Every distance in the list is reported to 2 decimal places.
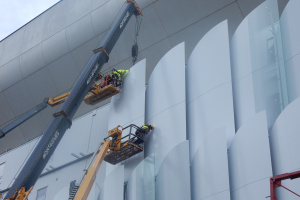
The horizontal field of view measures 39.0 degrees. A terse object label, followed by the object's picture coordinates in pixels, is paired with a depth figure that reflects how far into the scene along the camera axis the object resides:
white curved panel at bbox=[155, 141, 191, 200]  15.80
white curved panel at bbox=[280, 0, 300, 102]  14.77
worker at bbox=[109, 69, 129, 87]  21.84
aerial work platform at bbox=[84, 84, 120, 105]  21.80
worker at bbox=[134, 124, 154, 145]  18.45
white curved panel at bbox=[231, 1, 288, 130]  15.26
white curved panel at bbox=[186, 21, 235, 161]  16.44
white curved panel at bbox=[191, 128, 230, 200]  14.62
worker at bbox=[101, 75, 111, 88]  22.16
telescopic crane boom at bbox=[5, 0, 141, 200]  15.90
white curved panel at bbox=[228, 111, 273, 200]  13.41
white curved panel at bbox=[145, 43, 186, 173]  17.69
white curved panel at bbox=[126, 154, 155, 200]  17.12
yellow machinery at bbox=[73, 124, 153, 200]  17.80
